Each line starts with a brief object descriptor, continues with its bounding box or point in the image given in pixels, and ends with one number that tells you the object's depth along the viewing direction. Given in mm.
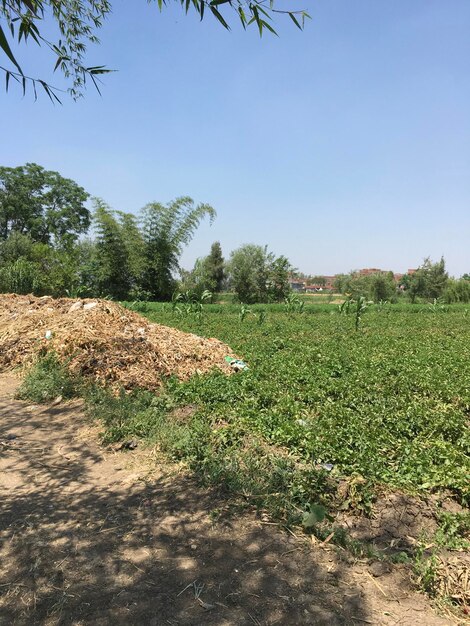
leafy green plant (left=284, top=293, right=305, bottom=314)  19656
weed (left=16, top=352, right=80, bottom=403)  5504
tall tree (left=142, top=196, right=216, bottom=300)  25406
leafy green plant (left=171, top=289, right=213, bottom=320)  15869
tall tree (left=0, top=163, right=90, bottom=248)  36656
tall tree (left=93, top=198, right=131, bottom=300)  23859
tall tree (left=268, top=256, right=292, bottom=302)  33750
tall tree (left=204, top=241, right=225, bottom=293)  41125
